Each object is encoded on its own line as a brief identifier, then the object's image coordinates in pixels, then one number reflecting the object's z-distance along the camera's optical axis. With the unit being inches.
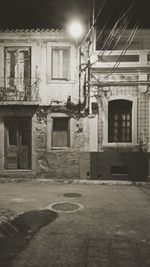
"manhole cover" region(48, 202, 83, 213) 369.5
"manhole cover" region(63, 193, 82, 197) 457.7
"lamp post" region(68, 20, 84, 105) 533.4
